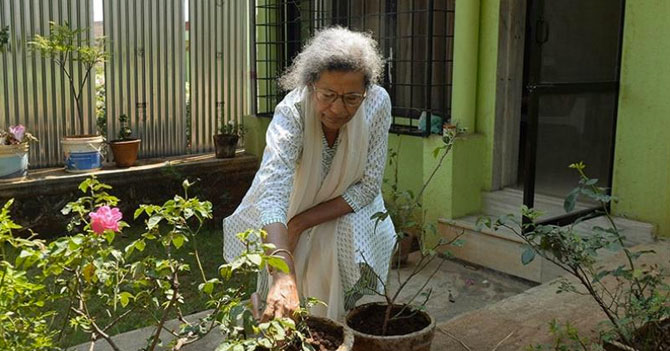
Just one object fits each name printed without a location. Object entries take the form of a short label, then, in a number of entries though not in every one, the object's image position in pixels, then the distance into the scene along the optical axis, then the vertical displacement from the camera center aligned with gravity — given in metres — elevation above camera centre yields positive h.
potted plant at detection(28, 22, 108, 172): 5.73 +0.13
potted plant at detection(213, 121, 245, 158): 6.71 -0.55
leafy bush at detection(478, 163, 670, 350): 2.21 -0.57
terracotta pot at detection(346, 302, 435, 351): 2.17 -0.79
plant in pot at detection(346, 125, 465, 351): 2.18 -0.79
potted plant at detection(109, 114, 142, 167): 6.14 -0.57
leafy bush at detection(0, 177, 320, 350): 1.62 -0.50
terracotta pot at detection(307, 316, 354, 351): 1.93 -0.69
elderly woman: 2.38 -0.32
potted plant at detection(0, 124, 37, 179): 5.40 -0.55
